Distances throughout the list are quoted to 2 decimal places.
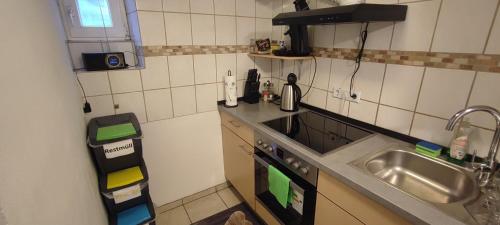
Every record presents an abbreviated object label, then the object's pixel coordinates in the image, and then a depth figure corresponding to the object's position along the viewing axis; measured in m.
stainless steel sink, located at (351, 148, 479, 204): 0.98
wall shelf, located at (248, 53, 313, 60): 1.53
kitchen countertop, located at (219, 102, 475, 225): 0.73
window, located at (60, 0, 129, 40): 1.39
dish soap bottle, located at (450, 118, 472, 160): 0.98
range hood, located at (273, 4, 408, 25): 1.00
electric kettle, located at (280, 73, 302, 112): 1.64
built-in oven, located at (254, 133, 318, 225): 1.13
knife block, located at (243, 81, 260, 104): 1.90
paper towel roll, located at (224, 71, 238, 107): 1.77
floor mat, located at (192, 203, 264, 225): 1.77
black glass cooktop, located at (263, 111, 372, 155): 1.24
